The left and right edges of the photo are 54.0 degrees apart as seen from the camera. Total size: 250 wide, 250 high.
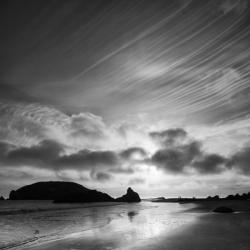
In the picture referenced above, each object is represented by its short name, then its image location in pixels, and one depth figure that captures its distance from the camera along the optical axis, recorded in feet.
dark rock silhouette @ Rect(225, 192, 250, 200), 526.16
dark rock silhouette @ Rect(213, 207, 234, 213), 158.29
